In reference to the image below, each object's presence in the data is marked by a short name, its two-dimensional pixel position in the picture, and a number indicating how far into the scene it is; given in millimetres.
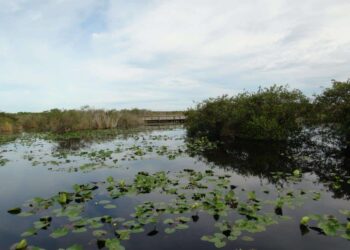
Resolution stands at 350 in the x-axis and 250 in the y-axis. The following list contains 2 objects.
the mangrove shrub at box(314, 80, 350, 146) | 15148
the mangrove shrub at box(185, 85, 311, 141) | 20234
